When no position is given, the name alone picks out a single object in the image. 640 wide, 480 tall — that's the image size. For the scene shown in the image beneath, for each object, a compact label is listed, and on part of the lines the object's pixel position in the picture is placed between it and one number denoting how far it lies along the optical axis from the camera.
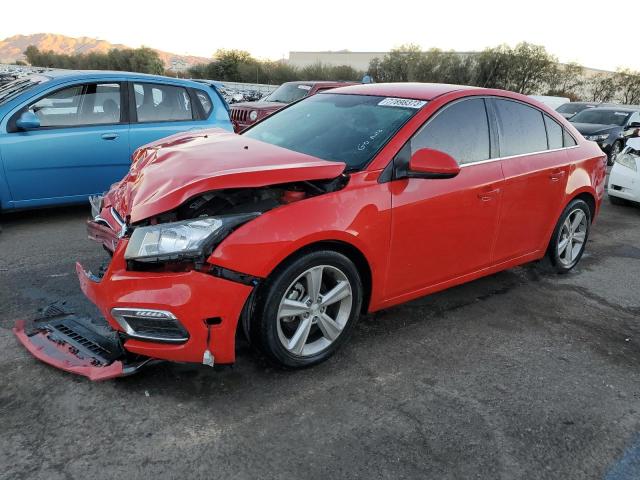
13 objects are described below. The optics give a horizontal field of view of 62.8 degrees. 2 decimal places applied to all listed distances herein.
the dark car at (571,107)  17.96
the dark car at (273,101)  10.60
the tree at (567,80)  50.00
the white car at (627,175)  7.97
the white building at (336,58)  70.91
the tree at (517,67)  50.00
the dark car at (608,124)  12.88
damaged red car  2.64
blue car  5.34
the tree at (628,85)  48.50
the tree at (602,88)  49.25
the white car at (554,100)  25.17
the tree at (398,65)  54.97
